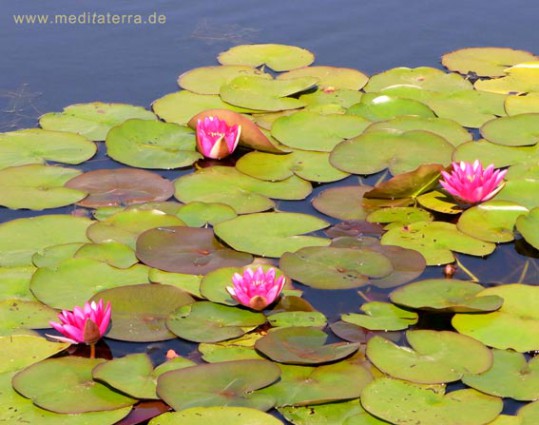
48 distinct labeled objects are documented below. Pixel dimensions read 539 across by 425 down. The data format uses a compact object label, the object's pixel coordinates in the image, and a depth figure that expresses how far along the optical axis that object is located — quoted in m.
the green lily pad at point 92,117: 9.38
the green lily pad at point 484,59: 10.57
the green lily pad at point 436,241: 7.26
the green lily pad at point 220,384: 5.59
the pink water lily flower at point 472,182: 7.72
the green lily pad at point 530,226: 7.29
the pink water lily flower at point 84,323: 6.17
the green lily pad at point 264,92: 9.78
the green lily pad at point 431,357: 5.81
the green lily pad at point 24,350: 6.07
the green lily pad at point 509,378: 5.68
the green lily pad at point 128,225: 7.48
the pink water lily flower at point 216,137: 8.72
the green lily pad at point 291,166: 8.50
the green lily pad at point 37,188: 8.07
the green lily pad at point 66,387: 5.64
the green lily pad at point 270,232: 7.30
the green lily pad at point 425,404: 5.43
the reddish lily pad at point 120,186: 8.11
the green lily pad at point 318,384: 5.64
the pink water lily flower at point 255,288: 6.45
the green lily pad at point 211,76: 10.23
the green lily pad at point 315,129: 9.00
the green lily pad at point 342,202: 7.91
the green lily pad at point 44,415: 5.54
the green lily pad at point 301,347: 5.95
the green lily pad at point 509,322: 6.17
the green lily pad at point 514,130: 8.89
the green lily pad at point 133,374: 5.73
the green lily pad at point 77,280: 6.73
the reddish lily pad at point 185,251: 7.09
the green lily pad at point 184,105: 9.63
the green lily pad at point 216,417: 5.39
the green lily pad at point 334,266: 6.83
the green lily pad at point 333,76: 10.27
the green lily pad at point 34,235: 7.29
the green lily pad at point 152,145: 8.79
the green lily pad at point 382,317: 6.36
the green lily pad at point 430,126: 9.05
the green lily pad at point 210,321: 6.30
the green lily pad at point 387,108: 9.49
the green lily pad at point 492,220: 7.48
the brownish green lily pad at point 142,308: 6.36
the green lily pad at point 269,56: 10.86
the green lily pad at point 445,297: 6.43
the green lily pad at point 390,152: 8.55
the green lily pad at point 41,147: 8.83
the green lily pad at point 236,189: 8.06
